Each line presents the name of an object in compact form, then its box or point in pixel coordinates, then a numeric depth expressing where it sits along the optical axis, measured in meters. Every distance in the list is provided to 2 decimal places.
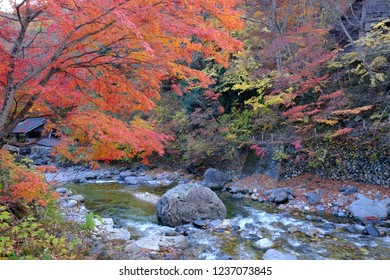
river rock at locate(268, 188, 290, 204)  9.41
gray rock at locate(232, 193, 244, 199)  10.67
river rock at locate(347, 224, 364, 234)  6.89
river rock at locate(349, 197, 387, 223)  7.42
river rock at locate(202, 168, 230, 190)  12.21
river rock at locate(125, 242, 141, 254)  5.42
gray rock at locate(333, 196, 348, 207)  8.50
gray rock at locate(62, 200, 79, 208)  8.96
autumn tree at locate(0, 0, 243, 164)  4.27
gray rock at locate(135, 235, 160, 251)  5.84
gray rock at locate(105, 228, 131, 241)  6.23
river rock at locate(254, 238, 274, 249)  6.24
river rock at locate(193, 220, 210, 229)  7.57
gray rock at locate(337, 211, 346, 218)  8.02
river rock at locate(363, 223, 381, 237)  6.64
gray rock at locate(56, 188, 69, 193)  11.21
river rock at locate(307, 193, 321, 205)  9.01
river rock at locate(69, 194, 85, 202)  10.28
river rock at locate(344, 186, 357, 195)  8.80
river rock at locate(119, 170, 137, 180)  15.41
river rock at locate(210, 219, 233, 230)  7.48
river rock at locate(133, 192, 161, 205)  10.70
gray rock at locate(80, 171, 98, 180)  15.85
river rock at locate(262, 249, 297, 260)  5.50
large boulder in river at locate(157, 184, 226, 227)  7.95
